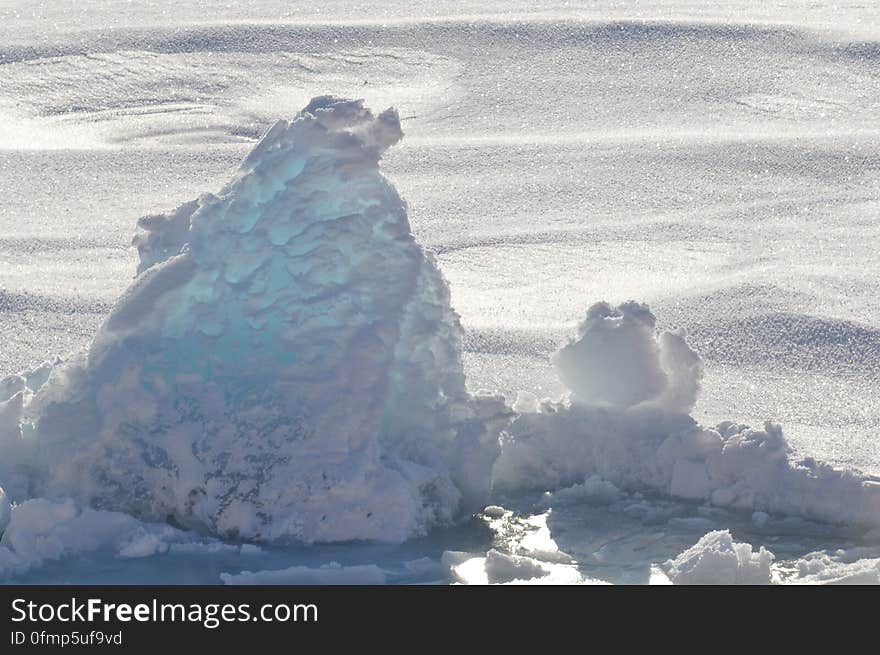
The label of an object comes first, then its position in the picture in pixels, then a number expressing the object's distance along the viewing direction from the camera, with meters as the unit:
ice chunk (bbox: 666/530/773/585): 13.31
